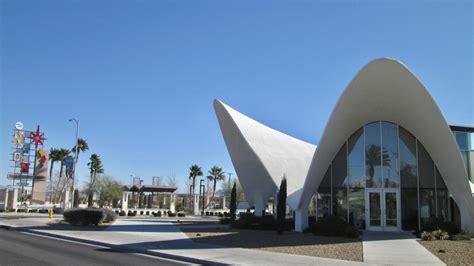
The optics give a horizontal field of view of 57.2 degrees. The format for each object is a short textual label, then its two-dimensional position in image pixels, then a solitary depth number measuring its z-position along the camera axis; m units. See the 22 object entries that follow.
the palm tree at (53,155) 81.75
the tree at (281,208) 22.42
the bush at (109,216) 30.14
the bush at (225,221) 31.58
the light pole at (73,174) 37.89
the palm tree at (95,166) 78.94
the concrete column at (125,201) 58.19
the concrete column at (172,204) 59.75
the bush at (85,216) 27.16
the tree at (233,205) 30.37
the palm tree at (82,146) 81.06
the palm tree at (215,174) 88.06
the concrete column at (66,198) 47.28
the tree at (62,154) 81.44
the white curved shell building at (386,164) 21.33
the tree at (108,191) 71.94
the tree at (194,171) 78.75
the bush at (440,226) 20.78
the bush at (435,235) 19.62
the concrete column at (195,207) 60.16
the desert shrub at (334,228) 20.34
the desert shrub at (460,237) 19.44
